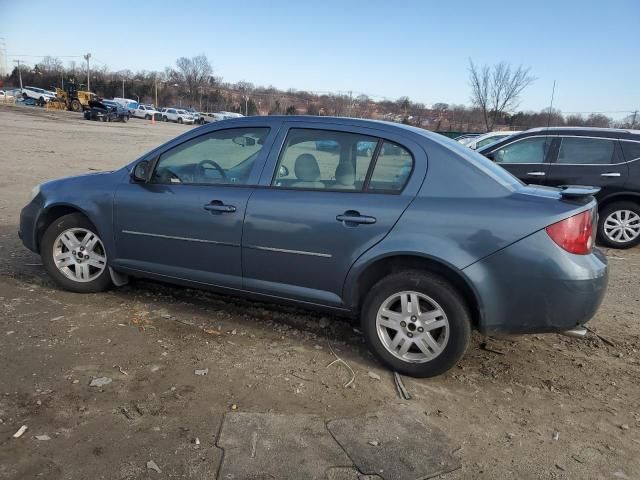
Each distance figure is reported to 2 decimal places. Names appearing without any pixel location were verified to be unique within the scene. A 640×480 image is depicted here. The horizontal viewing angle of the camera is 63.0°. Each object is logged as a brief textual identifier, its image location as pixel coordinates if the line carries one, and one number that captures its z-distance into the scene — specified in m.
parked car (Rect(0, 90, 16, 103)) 68.31
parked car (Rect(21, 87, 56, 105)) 70.36
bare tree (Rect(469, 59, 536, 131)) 43.94
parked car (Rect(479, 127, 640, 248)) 7.54
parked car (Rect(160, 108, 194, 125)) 63.88
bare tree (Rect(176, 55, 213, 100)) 105.69
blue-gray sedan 3.12
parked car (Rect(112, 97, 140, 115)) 66.69
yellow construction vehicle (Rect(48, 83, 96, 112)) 59.25
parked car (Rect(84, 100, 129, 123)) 46.53
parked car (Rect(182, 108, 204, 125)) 65.81
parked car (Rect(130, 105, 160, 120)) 64.94
